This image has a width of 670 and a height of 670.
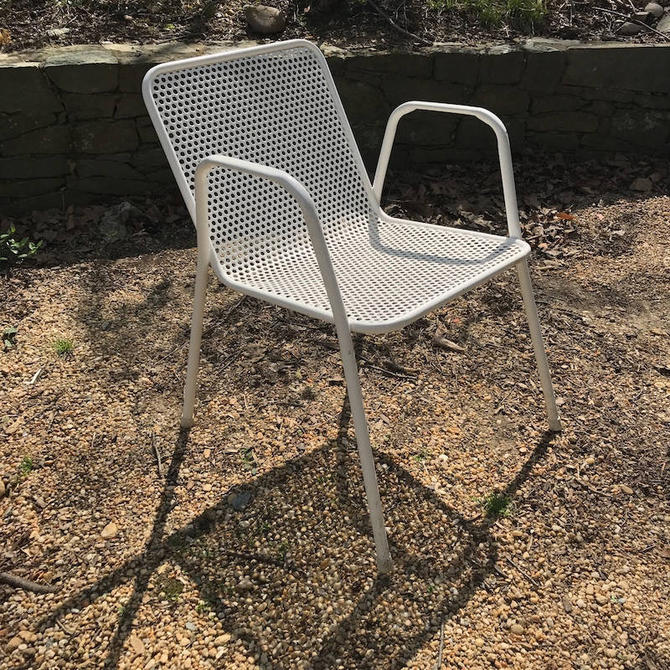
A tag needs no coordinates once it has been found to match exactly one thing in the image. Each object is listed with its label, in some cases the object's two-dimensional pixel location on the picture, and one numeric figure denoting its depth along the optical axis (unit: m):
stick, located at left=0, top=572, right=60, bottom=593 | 1.59
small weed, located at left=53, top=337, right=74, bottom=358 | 2.38
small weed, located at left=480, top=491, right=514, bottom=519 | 1.80
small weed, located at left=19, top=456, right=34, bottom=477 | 1.91
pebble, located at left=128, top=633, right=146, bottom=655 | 1.47
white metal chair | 1.54
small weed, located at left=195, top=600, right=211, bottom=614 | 1.55
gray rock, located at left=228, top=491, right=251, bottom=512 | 1.82
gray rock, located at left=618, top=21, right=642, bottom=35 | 3.52
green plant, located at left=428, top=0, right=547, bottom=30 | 3.52
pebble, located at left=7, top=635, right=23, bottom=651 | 1.47
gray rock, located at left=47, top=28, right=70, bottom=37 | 3.15
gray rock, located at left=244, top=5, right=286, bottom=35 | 3.32
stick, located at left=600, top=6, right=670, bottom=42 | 3.46
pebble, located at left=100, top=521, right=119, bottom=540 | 1.73
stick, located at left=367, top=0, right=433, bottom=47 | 3.29
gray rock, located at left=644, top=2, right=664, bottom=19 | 3.64
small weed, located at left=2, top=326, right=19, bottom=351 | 2.41
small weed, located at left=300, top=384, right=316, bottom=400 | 2.20
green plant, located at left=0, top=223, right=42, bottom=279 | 2.85
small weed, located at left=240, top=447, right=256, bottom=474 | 1.94
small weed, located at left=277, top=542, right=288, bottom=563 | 1.67
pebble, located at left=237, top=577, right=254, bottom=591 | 1.60
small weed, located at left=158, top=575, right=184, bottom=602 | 1.58
